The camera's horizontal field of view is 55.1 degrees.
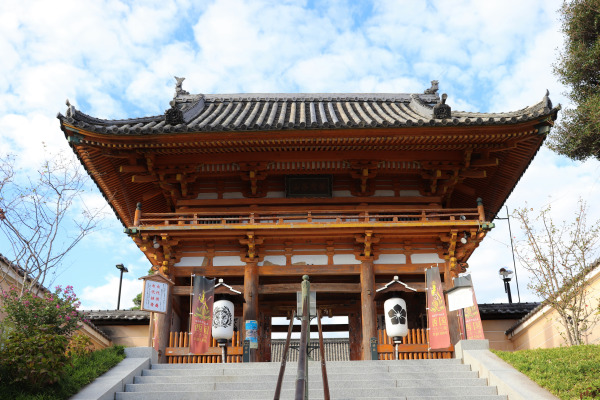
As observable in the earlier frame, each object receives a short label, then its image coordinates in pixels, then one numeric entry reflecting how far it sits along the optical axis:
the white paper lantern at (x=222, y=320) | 12.79
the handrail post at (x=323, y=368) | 6.33
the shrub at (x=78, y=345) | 11.12
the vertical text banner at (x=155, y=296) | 12.23
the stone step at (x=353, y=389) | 9.28
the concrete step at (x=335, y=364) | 10.65
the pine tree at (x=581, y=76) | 15.39
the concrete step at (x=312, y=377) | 9.91
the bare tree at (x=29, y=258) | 11.50
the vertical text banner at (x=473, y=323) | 12.24
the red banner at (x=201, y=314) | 12.41
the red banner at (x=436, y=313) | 12.55
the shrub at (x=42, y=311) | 10.16
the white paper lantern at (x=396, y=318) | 12.78
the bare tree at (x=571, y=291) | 12.09
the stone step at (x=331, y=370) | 10.35
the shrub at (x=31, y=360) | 8.59
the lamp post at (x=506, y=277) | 19.28
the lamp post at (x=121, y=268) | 21.13
